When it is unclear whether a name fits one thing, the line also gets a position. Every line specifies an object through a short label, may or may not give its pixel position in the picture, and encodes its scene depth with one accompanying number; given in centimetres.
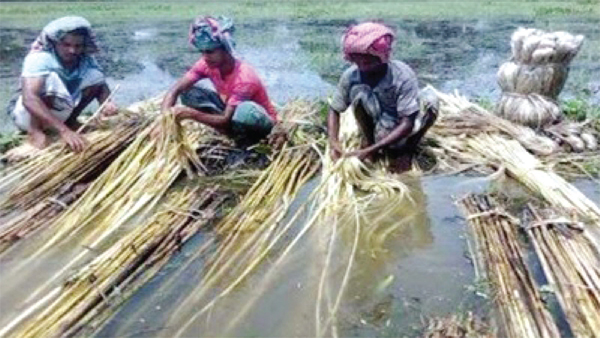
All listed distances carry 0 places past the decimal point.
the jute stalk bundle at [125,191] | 374
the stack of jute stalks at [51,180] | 384
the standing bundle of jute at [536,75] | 532
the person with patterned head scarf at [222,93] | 465
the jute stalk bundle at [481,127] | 493
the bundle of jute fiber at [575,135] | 498
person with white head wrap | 502
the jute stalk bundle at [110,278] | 277
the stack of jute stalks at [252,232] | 308
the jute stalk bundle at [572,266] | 267
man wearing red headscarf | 431
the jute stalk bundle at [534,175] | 376
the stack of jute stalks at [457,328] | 259
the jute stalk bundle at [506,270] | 265
